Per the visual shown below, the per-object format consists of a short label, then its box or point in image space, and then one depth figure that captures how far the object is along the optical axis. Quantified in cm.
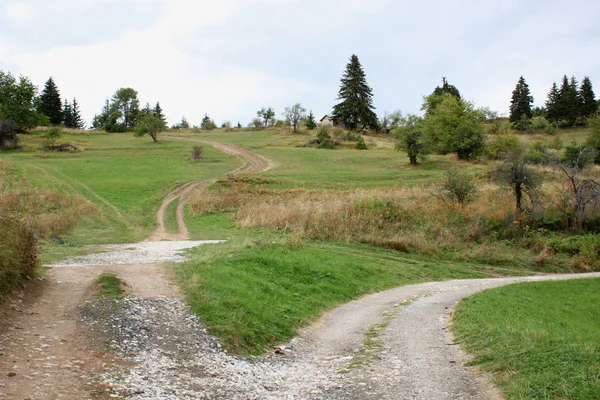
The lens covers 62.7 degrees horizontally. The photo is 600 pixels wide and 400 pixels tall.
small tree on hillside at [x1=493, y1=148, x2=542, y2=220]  3506
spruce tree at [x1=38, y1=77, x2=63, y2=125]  11088
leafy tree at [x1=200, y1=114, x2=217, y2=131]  12294
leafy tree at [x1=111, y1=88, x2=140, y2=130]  12912
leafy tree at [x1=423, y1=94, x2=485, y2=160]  6525
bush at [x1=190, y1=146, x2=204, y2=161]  6590
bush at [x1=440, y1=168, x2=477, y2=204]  3731
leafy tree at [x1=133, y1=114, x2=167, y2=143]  8331
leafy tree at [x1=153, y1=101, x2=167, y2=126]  14944
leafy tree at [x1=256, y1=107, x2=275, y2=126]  13488
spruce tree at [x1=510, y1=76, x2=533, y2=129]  10738
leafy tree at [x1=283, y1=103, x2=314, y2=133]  10462
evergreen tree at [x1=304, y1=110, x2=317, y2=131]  10456
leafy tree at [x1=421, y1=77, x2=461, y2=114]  9606
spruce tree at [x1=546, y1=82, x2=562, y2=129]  10000
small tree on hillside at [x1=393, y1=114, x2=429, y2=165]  6041
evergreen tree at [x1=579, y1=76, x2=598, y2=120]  10006
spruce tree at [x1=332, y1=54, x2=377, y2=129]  10081
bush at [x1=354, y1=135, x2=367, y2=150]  8056
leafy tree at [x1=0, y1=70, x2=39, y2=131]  7996
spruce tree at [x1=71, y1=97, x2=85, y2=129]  12638
